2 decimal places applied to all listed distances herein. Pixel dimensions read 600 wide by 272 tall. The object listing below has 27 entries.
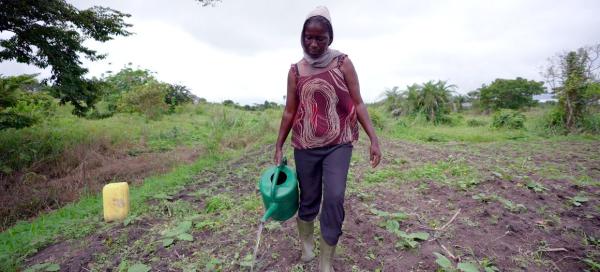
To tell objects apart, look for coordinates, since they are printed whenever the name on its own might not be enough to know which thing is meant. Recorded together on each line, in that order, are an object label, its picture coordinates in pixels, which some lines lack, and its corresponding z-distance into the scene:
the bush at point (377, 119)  10.59
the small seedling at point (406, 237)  2.34
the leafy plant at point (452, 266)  1.98
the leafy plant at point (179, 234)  2.53
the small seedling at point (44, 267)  2.25
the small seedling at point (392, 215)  2.77
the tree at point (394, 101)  13.76
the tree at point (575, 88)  8.97
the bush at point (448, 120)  12.97
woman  1.86
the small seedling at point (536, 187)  3.37
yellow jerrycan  3.14
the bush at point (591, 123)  8.91
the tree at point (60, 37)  6.11
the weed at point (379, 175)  4.00
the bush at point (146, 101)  12.05
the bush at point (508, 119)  10.62
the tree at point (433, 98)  12.95
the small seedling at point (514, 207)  2.91
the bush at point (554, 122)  9.34
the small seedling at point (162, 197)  3.67
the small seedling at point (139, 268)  2.16
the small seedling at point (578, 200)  3.06
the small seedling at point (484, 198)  3.15
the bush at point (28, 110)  6.19
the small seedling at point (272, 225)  2.71
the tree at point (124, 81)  13.77
